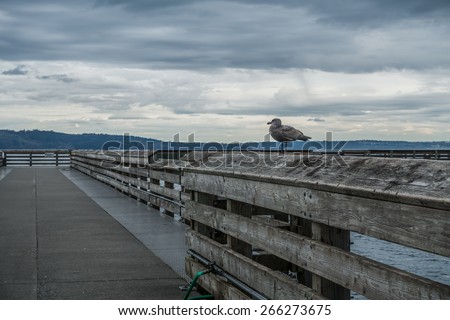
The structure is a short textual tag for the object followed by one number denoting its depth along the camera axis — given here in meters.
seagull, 10.60
